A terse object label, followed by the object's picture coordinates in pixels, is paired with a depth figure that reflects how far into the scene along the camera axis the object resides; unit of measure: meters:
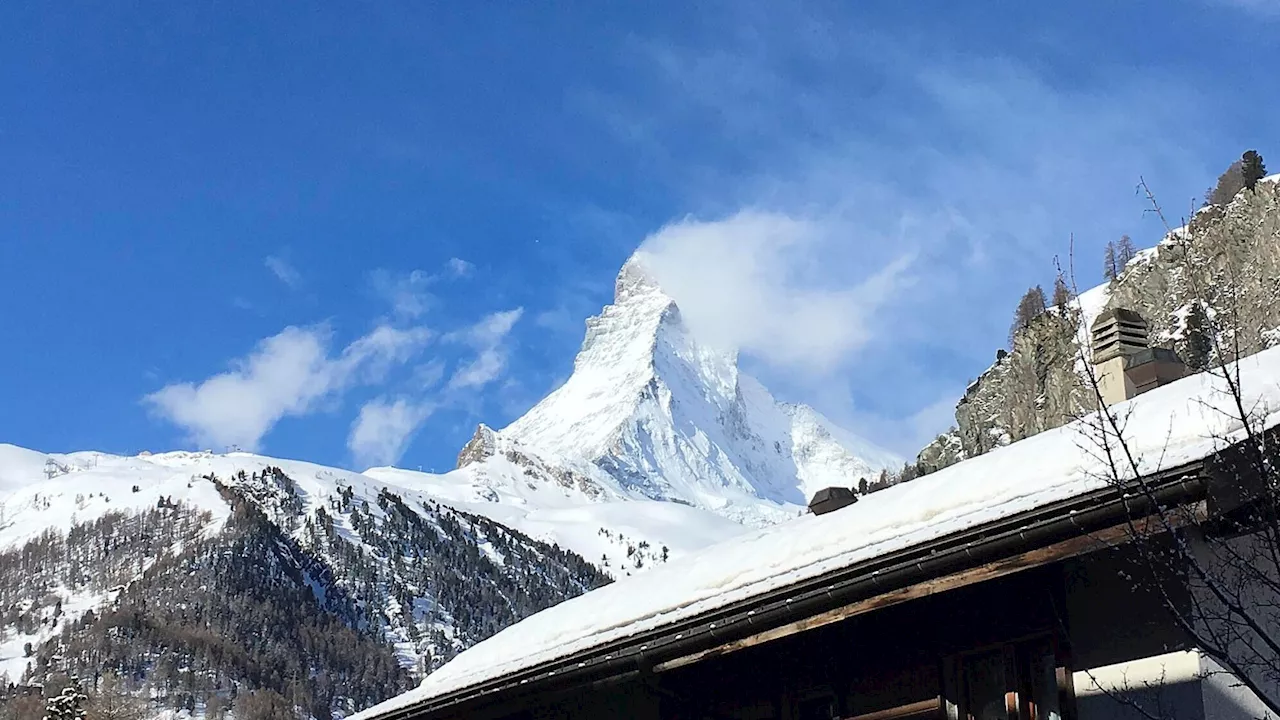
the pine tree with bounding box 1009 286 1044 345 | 118.46
